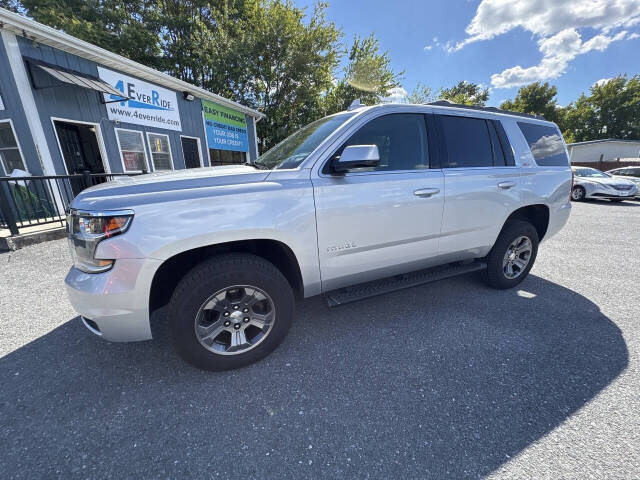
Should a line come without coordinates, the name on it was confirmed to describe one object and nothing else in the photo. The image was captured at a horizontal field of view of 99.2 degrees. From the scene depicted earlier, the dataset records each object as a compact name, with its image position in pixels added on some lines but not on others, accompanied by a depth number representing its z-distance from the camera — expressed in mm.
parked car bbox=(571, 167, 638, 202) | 10687
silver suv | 1735
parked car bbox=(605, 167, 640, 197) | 13244
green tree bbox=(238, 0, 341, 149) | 14492
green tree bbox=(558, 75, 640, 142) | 38281
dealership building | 5508
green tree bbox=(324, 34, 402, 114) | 19453
